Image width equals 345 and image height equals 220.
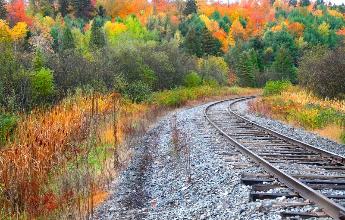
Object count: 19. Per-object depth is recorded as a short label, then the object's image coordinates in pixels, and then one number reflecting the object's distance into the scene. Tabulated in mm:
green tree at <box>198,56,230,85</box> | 59062
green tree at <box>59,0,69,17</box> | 124644
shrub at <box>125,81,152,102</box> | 28844
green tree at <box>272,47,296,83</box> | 86000
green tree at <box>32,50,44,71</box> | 21781
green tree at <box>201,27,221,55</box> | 86875
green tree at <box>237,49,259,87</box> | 81062
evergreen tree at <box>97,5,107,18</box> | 141500
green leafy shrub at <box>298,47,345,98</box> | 27703
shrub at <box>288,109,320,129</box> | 18547
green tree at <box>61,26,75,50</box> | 65500
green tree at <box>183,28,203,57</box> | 78875
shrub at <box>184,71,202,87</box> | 47656
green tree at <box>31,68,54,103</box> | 20031
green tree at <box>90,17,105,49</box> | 71250
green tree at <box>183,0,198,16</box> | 152875
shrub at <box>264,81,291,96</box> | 42500
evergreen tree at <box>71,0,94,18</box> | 123750
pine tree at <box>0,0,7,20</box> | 76181
